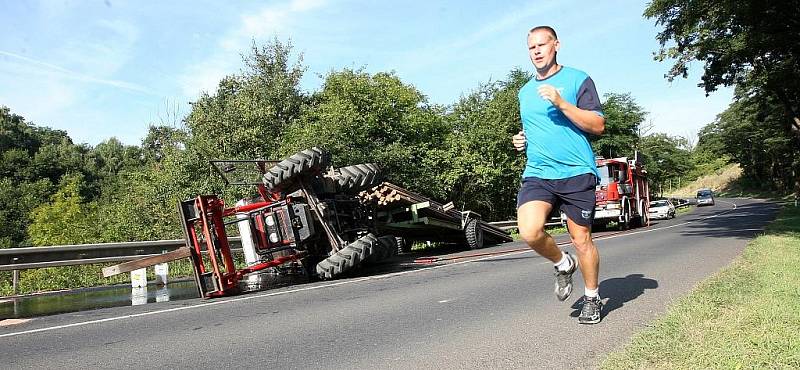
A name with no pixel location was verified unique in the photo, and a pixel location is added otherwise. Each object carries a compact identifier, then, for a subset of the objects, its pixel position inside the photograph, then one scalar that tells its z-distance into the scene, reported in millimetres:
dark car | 54531
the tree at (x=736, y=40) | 13969
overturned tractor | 7801
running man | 4336
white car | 33969
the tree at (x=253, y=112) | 31250
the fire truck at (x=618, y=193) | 21828
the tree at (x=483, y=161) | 27016
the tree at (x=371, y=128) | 22000
